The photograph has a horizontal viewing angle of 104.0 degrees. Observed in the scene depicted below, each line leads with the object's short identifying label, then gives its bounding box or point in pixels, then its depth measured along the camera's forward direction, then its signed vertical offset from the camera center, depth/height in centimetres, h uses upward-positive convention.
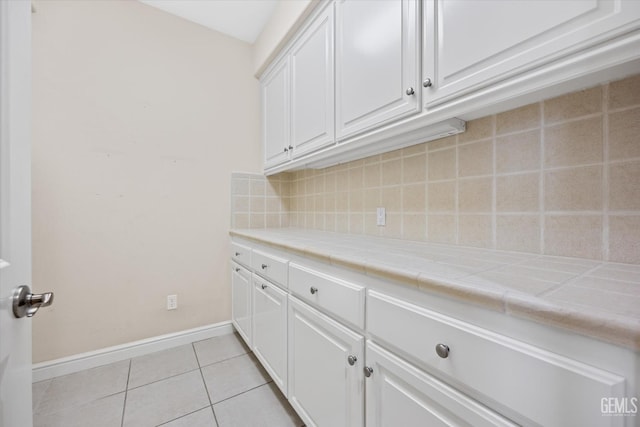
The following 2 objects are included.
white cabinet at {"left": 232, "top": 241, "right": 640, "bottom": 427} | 39 -33
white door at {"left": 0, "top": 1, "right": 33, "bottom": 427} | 47 +2
